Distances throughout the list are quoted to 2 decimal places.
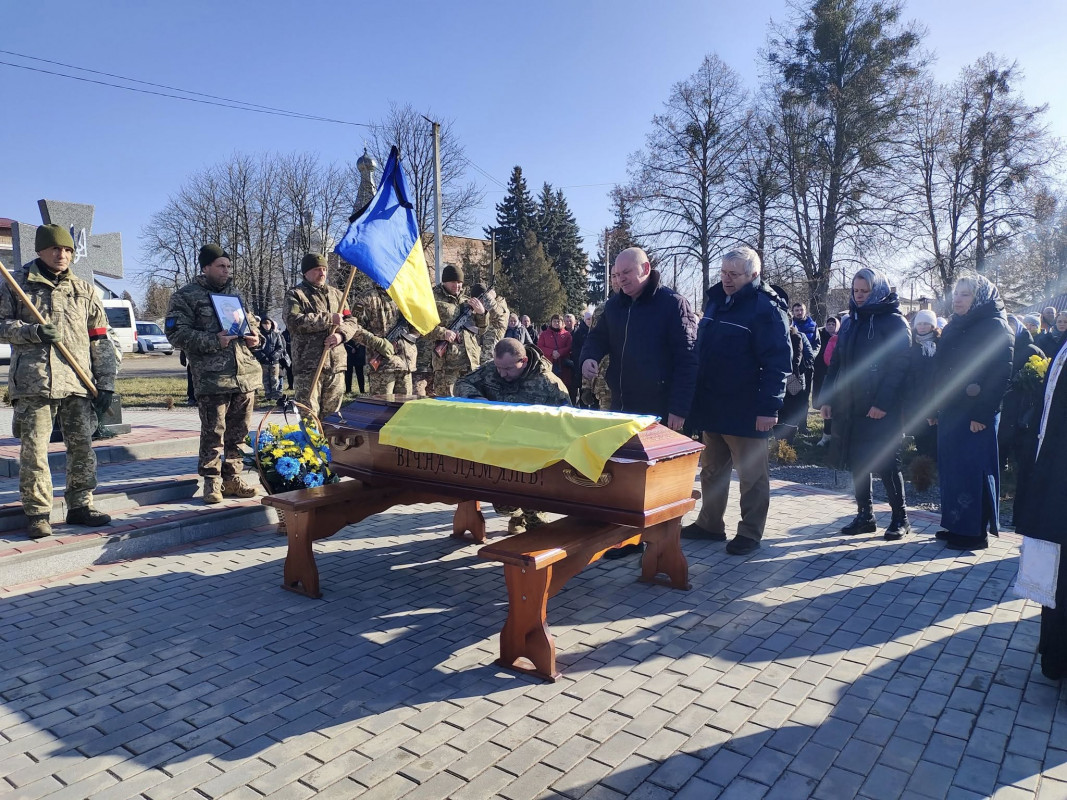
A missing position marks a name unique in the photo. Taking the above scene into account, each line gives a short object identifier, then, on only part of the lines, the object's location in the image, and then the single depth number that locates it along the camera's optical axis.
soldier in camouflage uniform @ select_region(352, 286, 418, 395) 7.85
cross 9.90
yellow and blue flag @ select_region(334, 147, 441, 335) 5.23
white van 31.03
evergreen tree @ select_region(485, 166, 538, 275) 47.94
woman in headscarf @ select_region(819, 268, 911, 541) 5.46
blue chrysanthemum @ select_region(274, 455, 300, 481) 5.52
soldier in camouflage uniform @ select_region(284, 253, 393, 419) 6.50
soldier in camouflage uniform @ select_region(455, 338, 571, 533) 4.88
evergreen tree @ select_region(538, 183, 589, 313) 48.84
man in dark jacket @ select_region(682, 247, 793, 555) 5.12
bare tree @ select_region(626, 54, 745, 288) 28.55
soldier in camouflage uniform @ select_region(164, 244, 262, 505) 6.16
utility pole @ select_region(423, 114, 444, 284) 21.31
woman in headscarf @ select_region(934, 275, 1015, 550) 5.14
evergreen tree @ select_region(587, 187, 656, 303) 29.88
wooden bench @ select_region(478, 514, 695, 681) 3.40
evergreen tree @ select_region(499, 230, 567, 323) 43.72
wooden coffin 3.57
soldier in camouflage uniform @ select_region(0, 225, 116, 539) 4.89
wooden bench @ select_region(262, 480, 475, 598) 4.38
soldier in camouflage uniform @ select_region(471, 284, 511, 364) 8.59
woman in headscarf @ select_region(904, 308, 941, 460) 5.47
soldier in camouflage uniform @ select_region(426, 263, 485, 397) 8.23
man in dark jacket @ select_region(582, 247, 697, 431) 5.06
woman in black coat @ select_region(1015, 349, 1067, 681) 3.19
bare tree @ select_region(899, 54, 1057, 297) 24.66
